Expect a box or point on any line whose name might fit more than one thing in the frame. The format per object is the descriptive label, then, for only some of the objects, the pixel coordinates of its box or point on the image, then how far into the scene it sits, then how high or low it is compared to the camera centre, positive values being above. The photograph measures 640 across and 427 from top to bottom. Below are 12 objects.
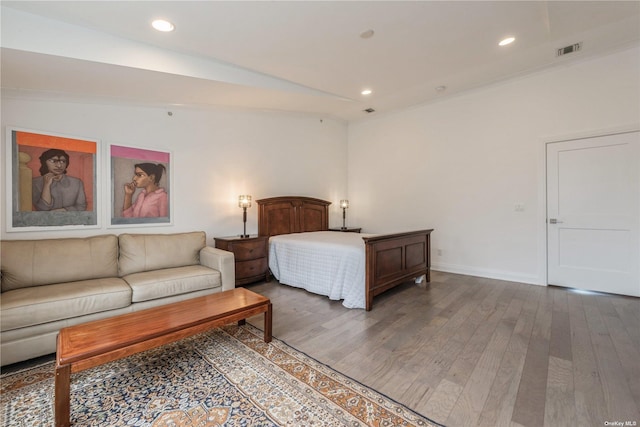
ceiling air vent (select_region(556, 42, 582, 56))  3.22 +1.95
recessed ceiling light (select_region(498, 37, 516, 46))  3.00 +1.90
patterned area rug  1.51 -1.12
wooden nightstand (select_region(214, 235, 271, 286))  3.84 -0.61
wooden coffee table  1.45 -0.75
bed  3.13 -0.60
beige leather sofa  2.02 -0.62
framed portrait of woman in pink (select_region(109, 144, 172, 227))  3.32 +0.37
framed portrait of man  2.72 +0.37
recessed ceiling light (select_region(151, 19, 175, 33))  2.42 +1.72
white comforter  3.15 -0.66
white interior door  3.35 -0.04
